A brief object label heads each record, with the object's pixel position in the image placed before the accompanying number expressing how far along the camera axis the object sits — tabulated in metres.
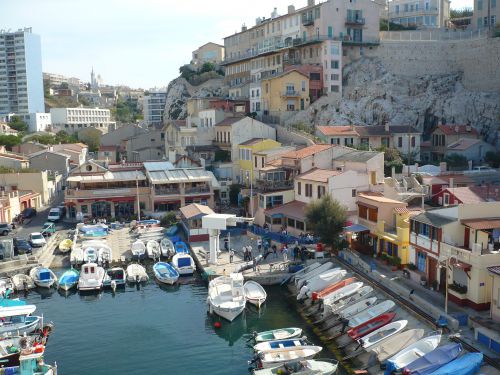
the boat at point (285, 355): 24.64
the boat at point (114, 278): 36.97
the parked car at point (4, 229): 49.28
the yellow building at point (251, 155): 57.75
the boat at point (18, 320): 28.59
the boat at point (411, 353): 22.69
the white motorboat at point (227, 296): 31.02
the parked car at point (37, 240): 45.34
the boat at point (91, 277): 36.31
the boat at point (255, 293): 32.81
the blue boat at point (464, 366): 21.23
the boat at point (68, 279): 36.91
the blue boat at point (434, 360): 21.95
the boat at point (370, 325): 26.69
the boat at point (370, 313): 27.64
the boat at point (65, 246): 45.00
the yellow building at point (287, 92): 69.56
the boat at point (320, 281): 33.19
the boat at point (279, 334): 27.23
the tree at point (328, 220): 37.81
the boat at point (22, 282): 37.03
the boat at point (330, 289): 31.86
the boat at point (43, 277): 37.16
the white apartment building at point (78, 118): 149.75
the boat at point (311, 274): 35.09
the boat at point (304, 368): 23.56
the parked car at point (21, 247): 43.25
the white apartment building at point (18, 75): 162.00
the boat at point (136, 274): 38.09
